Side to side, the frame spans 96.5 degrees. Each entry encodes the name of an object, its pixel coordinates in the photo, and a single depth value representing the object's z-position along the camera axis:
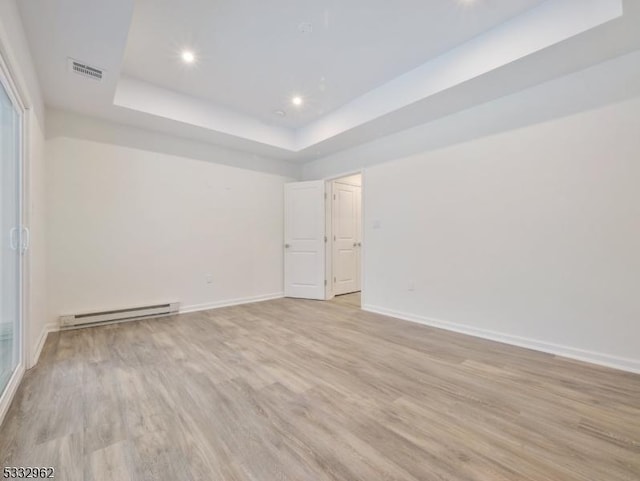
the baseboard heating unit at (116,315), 3.30
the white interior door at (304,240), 5.04
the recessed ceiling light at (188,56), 2.78
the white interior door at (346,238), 5.34
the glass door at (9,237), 1.99
